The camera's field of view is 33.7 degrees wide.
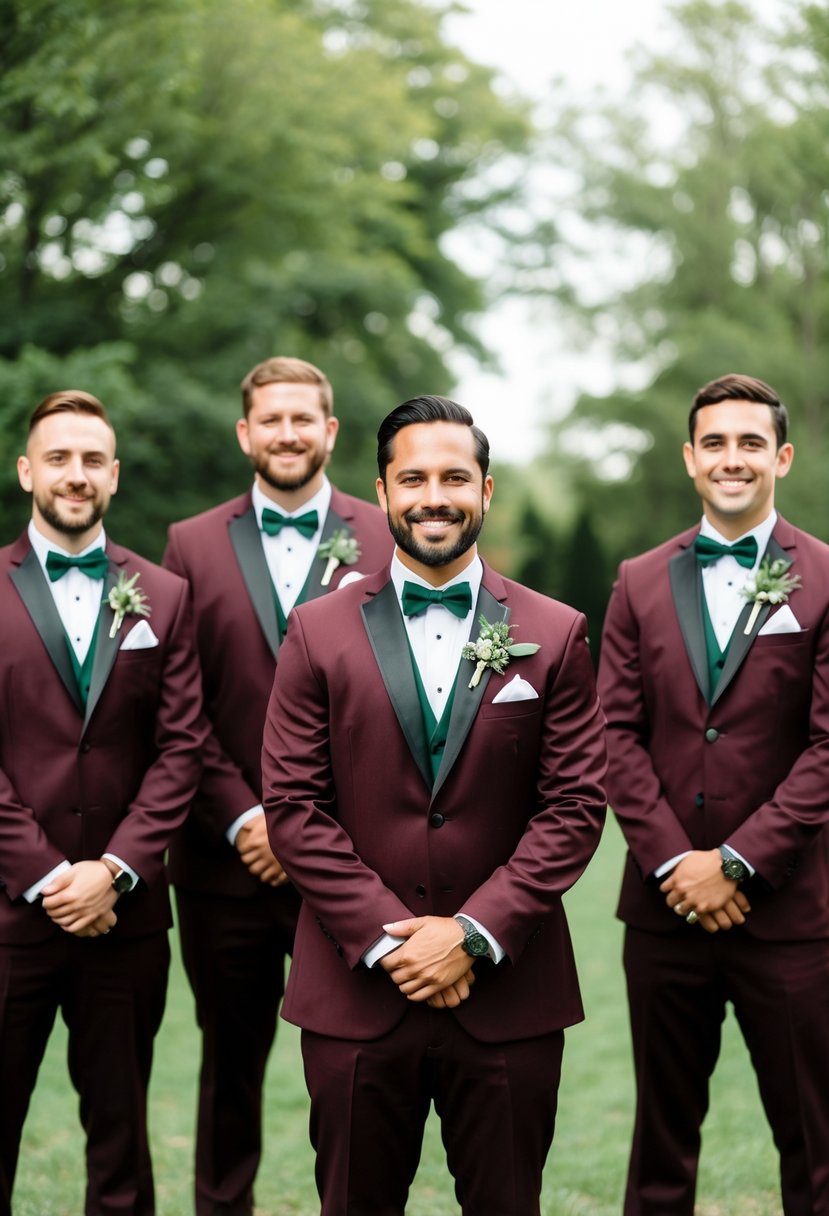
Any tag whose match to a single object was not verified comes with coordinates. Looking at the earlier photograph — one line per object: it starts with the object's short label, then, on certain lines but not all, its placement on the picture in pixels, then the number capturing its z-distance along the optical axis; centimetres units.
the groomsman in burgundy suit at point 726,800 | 409
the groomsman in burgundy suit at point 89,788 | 410
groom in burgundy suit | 345
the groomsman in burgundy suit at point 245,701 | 464
